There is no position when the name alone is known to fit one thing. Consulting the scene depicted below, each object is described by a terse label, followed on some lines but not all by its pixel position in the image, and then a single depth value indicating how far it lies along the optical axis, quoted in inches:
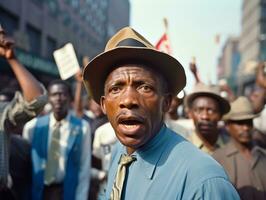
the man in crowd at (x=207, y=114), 92.9
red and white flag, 124.5
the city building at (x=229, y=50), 2463.2
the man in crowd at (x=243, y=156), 74.1
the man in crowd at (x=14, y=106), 68.8
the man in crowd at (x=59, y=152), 97.2
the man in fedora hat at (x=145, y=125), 39.2
